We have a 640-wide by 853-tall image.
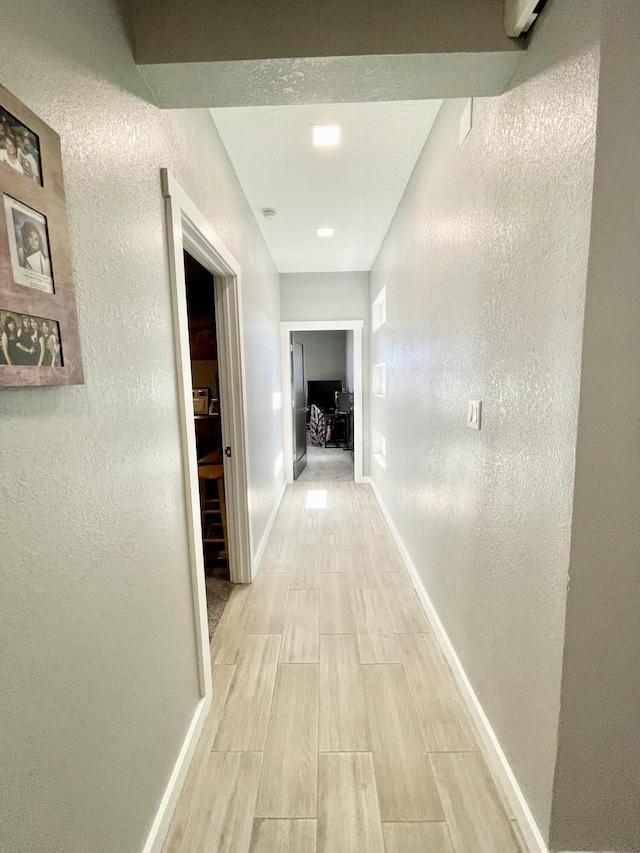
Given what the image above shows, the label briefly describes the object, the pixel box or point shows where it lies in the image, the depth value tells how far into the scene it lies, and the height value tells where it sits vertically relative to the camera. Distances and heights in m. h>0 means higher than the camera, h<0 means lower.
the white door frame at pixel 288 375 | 4.42 +0.15
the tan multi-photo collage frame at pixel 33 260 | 0.57 +0.23
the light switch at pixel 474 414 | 1.34 -0.12
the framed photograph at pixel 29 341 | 0.57 +0.09
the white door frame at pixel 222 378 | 1.28 +0.05
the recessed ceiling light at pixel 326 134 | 1.82 +1.35
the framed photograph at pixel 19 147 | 0.57 +0.41
